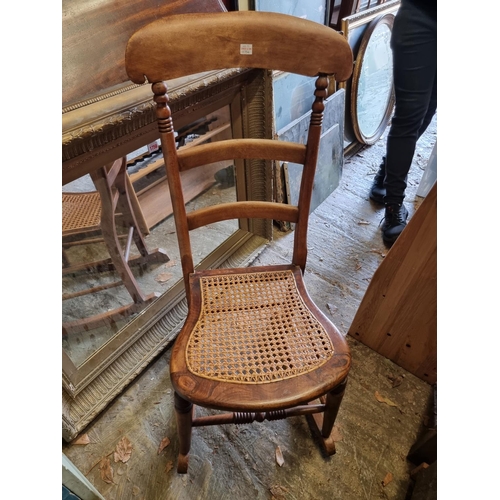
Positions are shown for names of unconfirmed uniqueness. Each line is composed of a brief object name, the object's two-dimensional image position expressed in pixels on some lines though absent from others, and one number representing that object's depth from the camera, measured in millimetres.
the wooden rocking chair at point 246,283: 801
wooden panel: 1148
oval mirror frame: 2297
